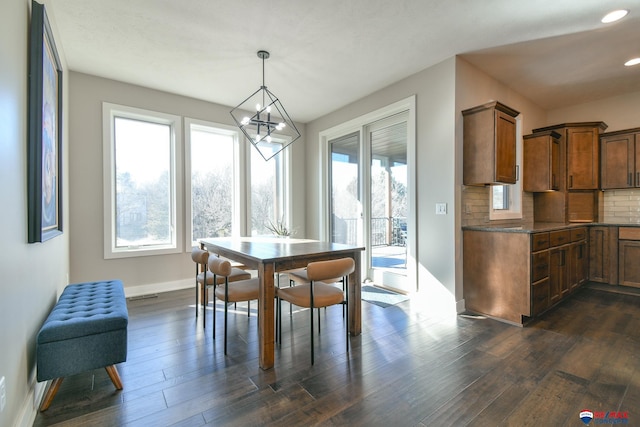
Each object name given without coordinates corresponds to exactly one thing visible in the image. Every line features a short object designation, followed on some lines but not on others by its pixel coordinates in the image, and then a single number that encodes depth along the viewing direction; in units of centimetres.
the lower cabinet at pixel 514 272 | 284
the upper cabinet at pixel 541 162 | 412
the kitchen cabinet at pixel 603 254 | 407
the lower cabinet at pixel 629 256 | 390
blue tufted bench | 161
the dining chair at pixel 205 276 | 268
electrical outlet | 119
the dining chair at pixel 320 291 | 213
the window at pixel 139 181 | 379
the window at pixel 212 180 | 444
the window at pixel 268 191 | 508
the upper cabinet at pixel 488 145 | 312
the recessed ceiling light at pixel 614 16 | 247
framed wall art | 170
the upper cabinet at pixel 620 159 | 406
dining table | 211
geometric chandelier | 462
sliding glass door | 403
